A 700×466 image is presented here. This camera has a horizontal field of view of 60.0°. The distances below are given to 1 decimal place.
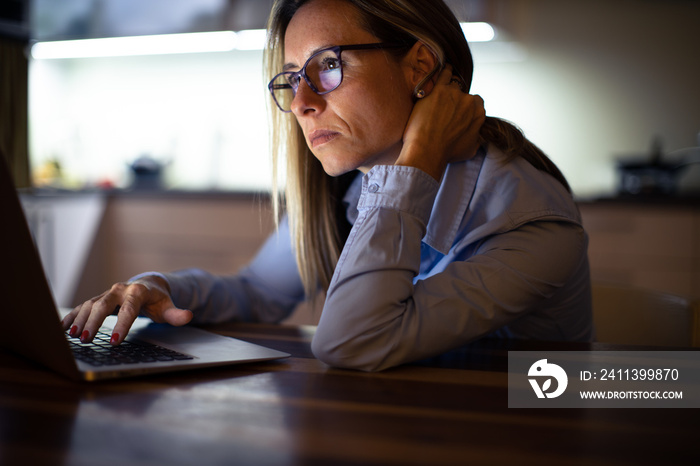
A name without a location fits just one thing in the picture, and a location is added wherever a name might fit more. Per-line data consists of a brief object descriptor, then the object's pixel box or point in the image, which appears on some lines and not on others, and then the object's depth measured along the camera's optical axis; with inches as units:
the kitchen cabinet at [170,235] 120.5
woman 29.9
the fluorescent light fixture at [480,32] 116.7
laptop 20.8
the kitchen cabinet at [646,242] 99.5
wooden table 17.1
